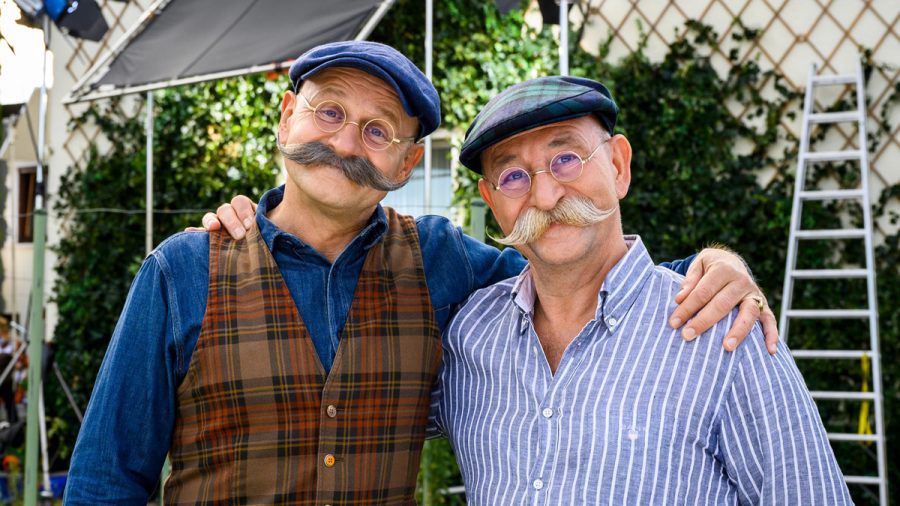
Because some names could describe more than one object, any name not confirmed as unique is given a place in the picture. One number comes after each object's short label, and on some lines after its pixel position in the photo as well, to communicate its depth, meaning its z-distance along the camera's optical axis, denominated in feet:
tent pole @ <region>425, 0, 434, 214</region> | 11.49
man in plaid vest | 4.71
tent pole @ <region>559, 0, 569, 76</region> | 10.71
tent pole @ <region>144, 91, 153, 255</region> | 15.17
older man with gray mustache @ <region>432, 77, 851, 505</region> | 4.30
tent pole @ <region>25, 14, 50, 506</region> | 11.05
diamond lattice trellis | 15.06
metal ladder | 13.64
